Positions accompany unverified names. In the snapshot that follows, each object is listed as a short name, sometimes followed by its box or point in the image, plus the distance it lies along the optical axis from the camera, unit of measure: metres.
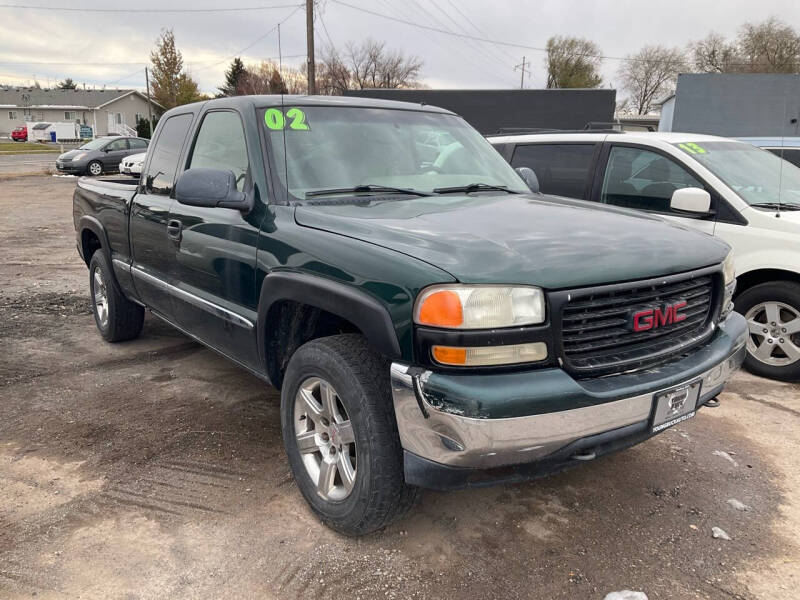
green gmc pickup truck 2.12
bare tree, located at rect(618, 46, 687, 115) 61.16
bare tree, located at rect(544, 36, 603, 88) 55.66
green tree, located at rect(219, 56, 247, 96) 63.69
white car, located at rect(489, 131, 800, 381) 4.49
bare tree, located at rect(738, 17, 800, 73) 43.28
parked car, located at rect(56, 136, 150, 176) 23.70
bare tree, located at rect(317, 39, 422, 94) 56.34
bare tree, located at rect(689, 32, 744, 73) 49.31
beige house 70.31
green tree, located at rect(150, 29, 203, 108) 50.28
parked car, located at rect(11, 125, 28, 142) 59.36
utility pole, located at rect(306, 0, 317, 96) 24.62
